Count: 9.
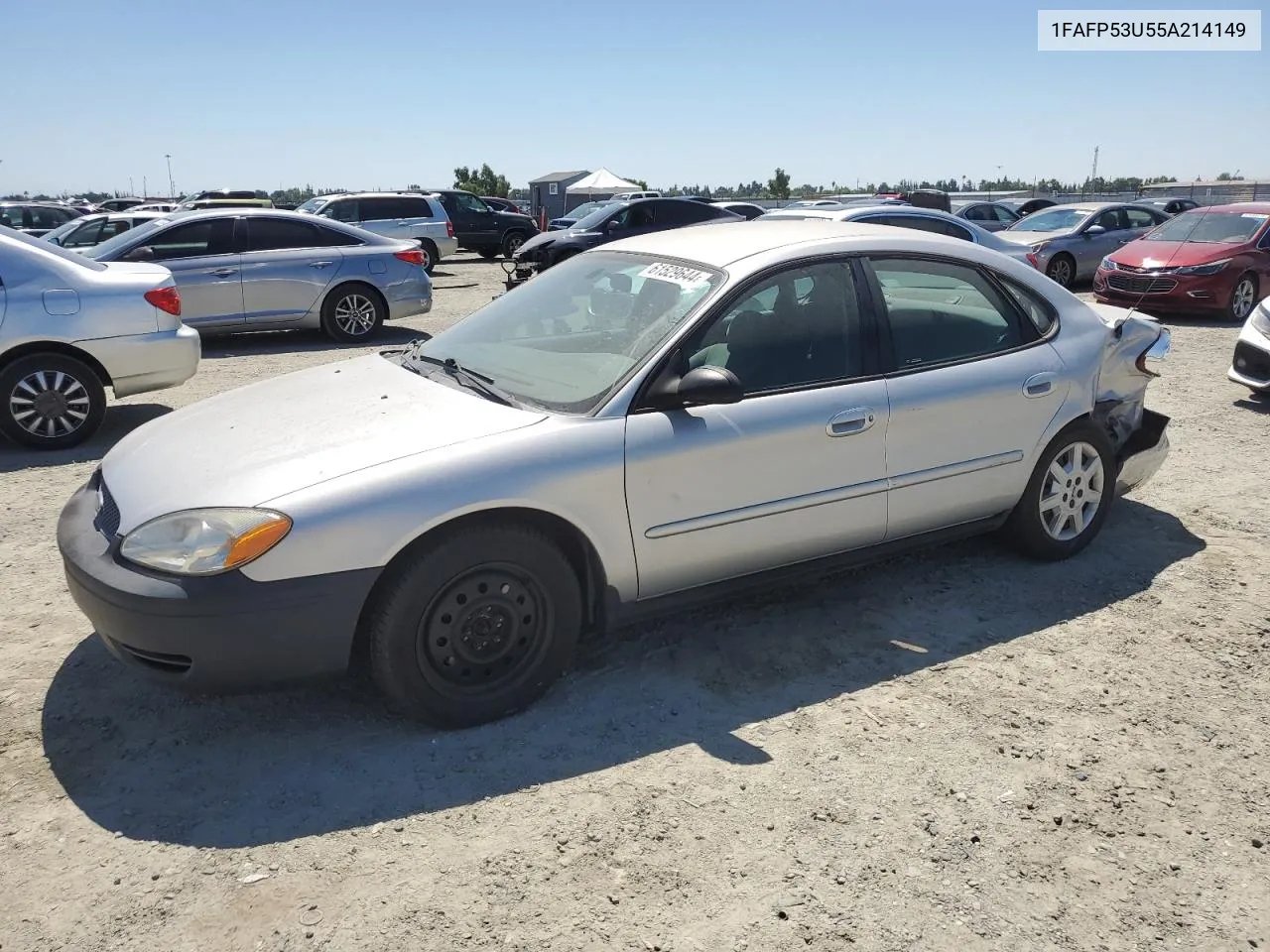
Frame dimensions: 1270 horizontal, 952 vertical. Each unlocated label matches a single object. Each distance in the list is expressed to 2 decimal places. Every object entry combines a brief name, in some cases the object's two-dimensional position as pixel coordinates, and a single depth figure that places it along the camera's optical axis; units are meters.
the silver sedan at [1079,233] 16.75
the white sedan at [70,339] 6.75
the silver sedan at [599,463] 3.02
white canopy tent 40.31
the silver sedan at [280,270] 10.70
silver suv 20.16
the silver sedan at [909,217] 10.55
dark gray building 43.56
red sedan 12.60
